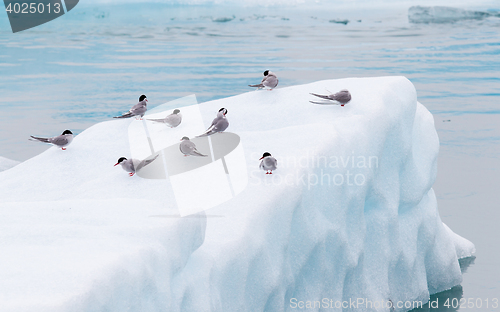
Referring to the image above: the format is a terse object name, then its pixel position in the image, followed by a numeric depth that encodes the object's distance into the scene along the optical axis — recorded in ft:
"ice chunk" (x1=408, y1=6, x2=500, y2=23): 443.24
